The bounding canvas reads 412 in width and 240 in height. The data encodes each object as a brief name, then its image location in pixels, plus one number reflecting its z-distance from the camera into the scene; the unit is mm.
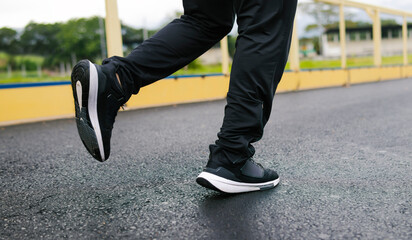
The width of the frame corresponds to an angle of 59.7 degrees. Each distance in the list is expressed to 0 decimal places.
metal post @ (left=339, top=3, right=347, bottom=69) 9638
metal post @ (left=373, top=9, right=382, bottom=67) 11188
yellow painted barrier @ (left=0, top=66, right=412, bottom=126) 4066
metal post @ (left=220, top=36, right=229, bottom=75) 6743
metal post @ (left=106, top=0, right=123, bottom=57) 4973
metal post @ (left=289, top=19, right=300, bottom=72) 8359
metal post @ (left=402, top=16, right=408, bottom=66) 12880
